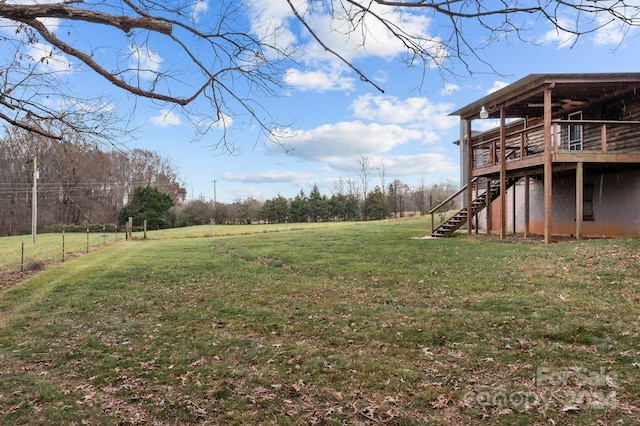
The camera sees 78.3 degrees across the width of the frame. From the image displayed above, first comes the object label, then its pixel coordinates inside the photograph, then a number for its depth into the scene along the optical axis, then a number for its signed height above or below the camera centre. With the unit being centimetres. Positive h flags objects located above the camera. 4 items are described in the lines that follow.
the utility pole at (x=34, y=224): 2414 -44
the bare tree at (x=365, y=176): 4459 +489
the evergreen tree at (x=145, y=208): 3741 +94
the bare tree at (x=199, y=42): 336 +178
